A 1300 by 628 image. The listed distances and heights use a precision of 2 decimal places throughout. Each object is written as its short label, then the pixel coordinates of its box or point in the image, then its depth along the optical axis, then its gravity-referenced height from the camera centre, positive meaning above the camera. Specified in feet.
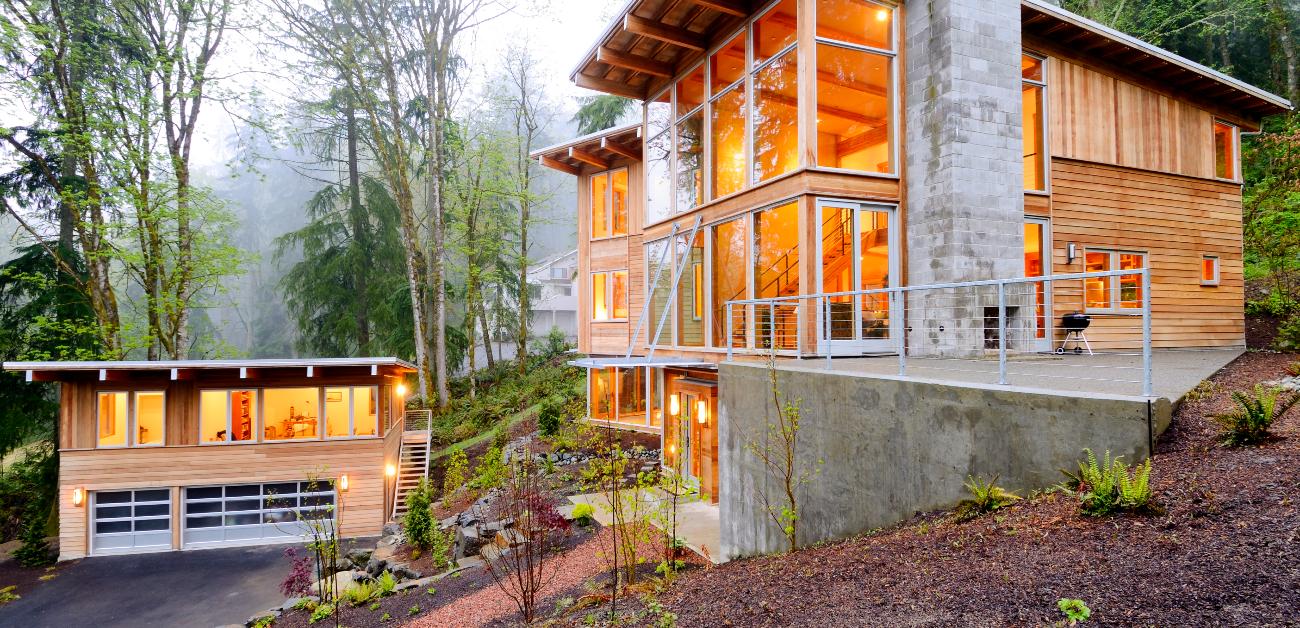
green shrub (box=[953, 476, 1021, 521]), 12.11 -4.00
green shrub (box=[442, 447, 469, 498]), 44.98 -12.54
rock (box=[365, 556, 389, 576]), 32.32 -14.28
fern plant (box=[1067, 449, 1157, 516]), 9.46 -3.00
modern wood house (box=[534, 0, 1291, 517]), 25.17 +7.87
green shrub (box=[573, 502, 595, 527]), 31.53 -11.06
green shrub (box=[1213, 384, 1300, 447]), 10.85 -2.04
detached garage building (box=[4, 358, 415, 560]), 41.88 -9.96
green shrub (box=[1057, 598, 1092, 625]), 7.61 -4.07
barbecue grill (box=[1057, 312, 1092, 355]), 25.08 -0.43
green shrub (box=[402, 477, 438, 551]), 36.50 -13.16
